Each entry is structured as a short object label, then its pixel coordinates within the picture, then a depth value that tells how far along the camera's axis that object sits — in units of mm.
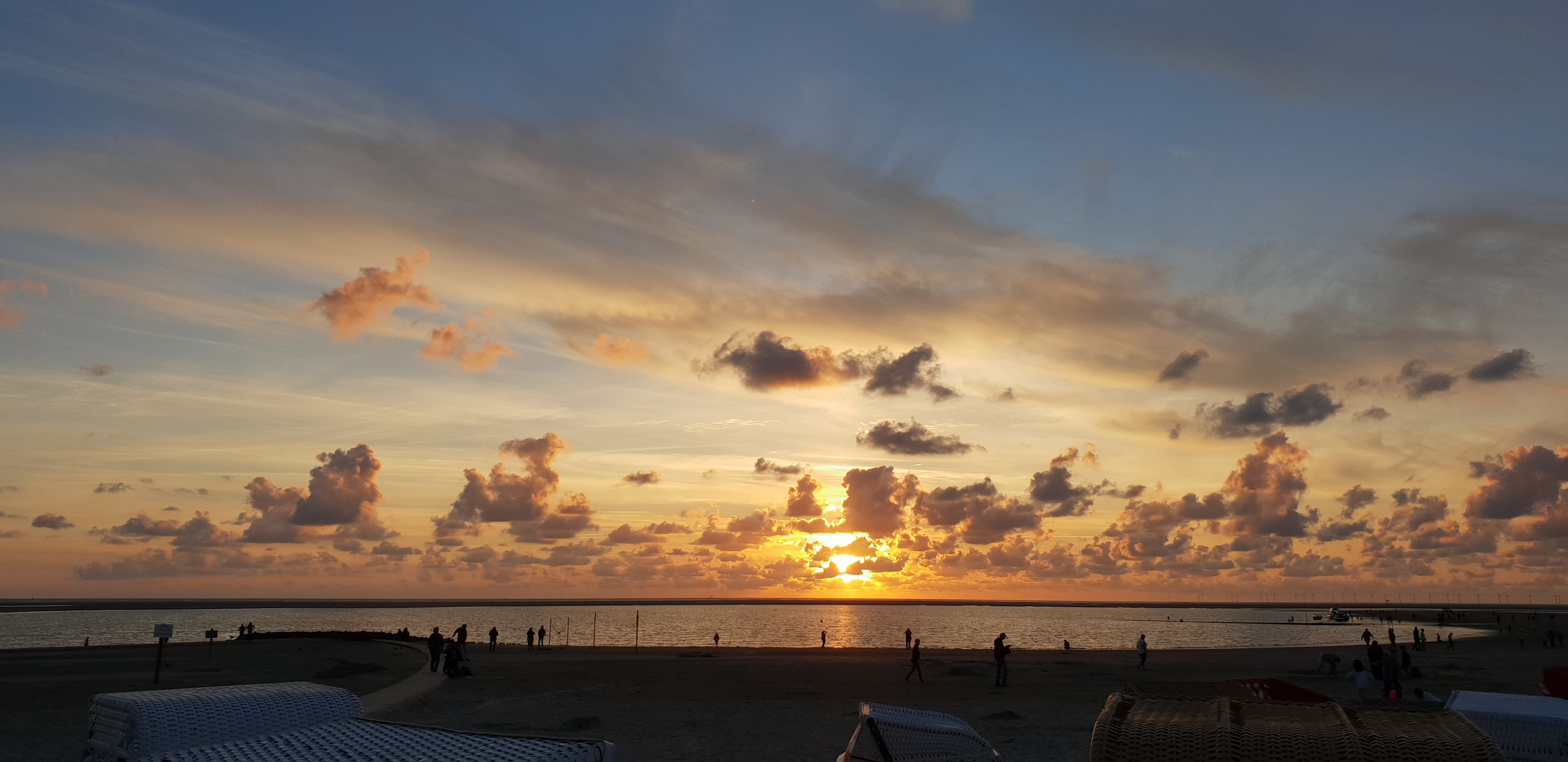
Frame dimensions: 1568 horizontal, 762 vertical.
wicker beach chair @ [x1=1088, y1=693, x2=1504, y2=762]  3621
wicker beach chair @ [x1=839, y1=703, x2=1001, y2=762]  7945
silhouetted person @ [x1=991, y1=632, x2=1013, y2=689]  33125
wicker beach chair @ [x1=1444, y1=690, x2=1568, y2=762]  7103
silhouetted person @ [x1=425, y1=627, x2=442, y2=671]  36062
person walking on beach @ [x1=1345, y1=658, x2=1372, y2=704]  21875
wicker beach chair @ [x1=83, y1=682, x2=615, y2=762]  3979
